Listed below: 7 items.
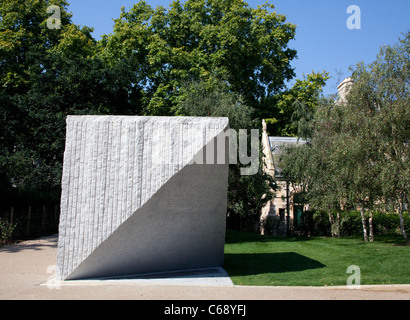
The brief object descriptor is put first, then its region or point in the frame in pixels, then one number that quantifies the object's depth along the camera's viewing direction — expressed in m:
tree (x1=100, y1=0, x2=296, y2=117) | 25.27
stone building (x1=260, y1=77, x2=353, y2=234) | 25.19
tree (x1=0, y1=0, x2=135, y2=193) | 19.47
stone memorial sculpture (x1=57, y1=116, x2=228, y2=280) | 8.62
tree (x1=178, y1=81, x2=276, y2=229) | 17.45
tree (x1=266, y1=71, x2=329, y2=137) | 28.13
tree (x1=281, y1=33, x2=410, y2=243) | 14.19
